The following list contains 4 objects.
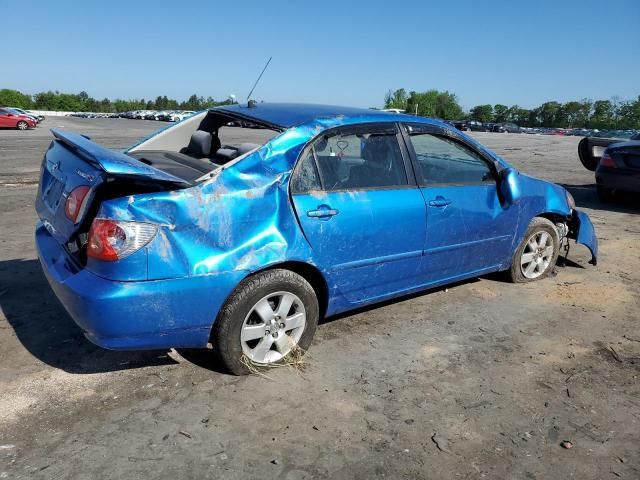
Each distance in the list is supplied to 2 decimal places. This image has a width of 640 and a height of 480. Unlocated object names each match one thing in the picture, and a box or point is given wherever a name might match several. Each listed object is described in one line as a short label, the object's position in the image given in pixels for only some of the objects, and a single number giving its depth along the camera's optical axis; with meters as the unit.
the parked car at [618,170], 8.72
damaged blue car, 2.86
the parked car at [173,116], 66.92
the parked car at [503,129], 67.25
